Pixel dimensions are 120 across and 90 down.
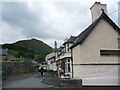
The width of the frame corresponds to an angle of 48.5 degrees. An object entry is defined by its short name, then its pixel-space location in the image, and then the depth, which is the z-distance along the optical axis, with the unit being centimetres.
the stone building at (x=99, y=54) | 1390
